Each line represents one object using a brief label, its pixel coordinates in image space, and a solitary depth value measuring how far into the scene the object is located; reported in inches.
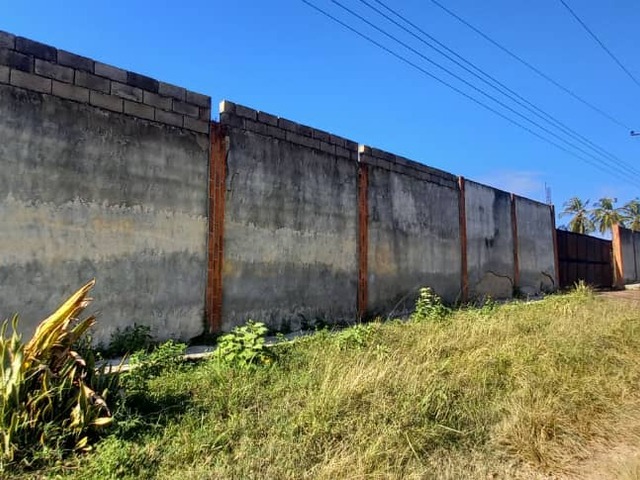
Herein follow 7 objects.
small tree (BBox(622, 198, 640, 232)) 1688.0
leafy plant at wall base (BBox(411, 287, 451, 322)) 322.0
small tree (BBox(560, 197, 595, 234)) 1721.2
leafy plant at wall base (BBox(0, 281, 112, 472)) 118.8
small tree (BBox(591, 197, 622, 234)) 1624.0
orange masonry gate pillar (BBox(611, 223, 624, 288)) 837.2
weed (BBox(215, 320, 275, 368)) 188.9
